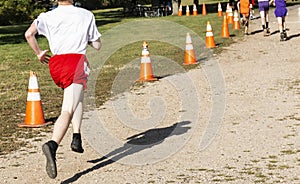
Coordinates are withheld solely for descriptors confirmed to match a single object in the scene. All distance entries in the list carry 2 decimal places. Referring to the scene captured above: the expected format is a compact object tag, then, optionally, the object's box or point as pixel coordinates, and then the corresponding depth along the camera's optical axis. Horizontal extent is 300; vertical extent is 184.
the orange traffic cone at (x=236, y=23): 26.22
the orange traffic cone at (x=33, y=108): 9.64
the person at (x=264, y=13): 21.72
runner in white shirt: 6.86
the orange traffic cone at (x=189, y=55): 15.93
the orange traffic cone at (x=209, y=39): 19.78
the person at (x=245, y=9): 23.41
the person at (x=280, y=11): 19.72
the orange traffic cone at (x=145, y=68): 13.68
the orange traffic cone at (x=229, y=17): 30.06
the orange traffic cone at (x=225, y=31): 23.38
